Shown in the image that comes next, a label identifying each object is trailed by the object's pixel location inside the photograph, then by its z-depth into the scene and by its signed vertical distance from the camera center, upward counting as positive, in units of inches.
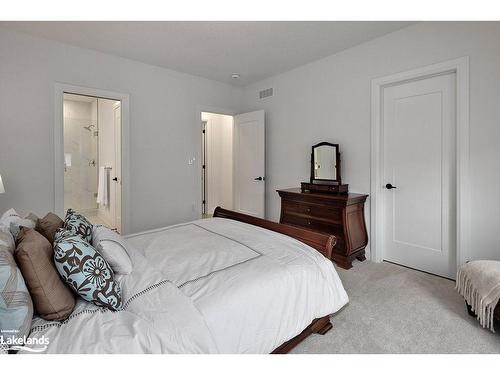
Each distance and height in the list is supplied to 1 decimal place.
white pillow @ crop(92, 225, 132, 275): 55.6 -14.9
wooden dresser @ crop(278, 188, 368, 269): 117.8 -17.1
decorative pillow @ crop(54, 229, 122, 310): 46.1 -16.0
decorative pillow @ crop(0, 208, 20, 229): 61.4 -8.9
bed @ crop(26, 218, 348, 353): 40.8 -21.7
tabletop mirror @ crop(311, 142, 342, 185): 136.3 +8.9
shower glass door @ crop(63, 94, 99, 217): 209.2 +23.0
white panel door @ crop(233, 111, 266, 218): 175.5 +11.6
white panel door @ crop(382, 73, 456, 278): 107.3 +2.8
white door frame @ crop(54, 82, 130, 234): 124.9 +24.5
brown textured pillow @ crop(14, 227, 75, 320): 43.2 -16.2
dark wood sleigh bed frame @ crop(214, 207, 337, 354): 64.5 -17.6
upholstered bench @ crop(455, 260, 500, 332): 70.9 -28.9
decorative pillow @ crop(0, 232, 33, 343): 38.0 -17.4
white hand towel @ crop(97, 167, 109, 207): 196.7 -5.1
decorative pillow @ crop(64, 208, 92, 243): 61.3 -10.3
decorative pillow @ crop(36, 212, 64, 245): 61.1 -10.6
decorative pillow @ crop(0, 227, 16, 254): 45.6 -10.6
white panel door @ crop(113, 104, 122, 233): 148.5 +11.0
